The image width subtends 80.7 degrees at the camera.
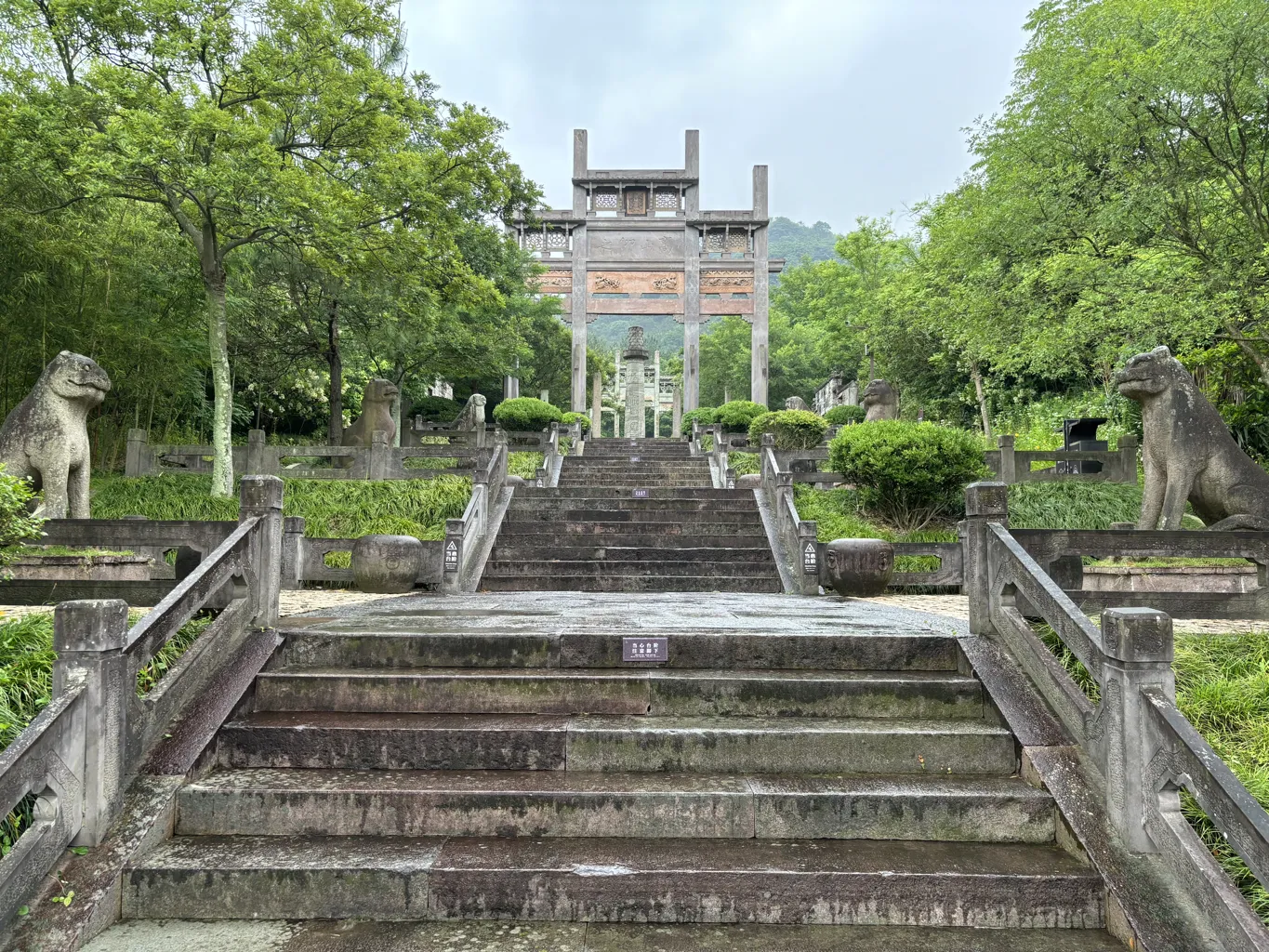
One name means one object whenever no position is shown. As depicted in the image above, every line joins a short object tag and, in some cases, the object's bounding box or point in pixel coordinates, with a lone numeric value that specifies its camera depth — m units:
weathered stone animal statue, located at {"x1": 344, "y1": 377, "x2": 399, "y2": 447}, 16.08
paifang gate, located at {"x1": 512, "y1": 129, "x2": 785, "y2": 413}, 26.36
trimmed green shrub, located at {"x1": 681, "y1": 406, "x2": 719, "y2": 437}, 23.11
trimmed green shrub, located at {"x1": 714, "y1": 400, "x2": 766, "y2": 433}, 21.78
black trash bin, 12.60
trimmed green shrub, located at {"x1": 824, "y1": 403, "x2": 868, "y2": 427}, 23.30
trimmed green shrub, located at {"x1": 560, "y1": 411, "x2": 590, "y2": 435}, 21.34
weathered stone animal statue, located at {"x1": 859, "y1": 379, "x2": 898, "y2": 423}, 17.00
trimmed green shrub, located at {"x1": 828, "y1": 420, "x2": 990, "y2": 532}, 10.39
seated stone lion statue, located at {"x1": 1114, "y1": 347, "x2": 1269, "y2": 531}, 6.95
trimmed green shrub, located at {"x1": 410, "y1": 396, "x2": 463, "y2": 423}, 29.89
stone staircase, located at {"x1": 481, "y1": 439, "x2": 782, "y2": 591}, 8.80
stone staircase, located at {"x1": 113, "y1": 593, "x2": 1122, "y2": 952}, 2.74
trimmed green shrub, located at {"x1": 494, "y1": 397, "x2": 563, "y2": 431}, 21.27
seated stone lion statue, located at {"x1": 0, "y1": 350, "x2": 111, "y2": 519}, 7.45
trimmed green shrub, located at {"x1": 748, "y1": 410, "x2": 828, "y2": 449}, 18.06
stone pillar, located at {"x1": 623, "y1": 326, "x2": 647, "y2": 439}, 27.75
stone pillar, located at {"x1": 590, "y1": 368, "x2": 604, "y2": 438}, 27.38
